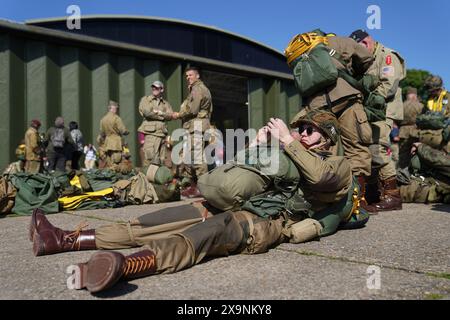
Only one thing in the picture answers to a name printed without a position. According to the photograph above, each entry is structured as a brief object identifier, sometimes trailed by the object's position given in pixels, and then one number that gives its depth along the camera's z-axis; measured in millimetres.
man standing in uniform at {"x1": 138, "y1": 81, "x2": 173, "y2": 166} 7105
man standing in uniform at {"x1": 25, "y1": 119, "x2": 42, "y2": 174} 8836
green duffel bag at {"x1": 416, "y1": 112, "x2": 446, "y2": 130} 5270
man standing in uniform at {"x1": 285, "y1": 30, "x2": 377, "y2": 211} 3625
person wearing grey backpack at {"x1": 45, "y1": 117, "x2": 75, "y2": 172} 9039
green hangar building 10273
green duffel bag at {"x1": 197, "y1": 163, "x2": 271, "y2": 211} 2518
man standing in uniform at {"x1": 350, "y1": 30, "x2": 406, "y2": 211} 4419
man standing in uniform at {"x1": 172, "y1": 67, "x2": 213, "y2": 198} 6539
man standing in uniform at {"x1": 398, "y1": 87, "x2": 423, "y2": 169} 7340
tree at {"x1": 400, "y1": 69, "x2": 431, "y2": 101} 38875
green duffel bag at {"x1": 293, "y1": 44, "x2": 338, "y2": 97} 3463
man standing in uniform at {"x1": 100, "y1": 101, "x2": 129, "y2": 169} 8781
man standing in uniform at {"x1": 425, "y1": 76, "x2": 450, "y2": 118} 5813
